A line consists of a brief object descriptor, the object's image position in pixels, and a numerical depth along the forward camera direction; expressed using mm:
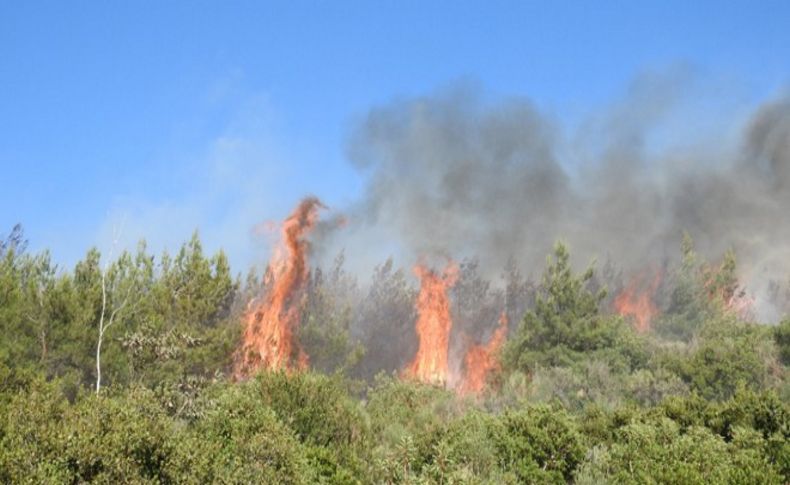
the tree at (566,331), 71500
